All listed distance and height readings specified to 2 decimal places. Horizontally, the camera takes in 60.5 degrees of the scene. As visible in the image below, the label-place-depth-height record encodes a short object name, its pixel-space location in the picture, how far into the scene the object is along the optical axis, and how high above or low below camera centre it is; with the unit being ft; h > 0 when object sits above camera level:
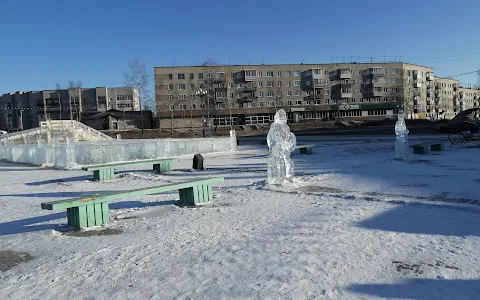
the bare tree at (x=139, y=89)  209.67 +22.04
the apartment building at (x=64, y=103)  363.15 +29.81
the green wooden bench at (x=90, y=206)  21.78 -3.94
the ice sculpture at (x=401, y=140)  54.39 -2.56
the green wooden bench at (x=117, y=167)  45.29 -4.00
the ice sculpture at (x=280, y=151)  36.40 -2.20
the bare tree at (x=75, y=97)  345.31 +34.22
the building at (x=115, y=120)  248.93 +8.43
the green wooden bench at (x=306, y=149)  71.97 -4.21
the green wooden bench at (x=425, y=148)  64.13 -4.57
